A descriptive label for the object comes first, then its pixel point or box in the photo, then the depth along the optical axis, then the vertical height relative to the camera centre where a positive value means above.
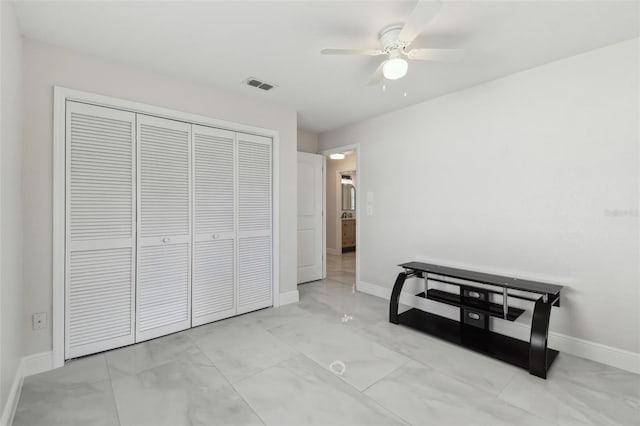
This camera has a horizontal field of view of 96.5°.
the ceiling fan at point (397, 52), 1.88 +1.11
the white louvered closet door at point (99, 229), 2.27 -0.07
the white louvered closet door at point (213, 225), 2.92 -0.07
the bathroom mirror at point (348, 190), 7.44 +0.74
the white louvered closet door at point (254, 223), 3.25 -0.06
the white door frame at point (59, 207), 2.18 +0.11
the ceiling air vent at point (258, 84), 2.82 +1.37
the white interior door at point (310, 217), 4.58 +0.01
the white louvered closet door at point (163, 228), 2.59 -0.08
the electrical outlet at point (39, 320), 2.12 -0.75
